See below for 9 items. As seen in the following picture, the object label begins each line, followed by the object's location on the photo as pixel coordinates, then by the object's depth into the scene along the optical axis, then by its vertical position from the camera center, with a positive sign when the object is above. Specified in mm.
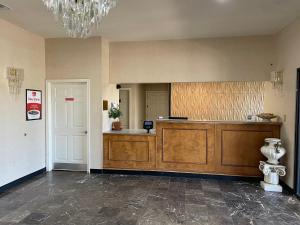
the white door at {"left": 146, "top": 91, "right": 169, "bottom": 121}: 8078 +55
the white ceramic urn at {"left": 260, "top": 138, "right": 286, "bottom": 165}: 4289 -793
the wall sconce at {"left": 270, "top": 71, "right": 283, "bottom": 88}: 4668 +563
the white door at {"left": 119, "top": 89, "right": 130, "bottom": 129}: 7488 -47
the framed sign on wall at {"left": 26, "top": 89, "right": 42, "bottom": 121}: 4897 +2
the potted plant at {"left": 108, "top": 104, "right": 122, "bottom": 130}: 5623 -223
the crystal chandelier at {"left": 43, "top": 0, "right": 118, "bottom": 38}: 2730 +1110
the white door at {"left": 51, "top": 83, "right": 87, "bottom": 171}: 5465 -436
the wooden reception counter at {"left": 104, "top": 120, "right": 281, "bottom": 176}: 4898 -879
